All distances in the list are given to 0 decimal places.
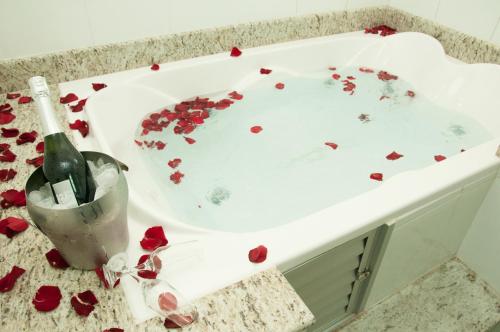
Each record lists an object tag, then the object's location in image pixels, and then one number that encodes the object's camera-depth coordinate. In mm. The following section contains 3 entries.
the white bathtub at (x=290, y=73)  748
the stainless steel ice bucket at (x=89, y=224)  554
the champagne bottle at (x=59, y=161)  559
